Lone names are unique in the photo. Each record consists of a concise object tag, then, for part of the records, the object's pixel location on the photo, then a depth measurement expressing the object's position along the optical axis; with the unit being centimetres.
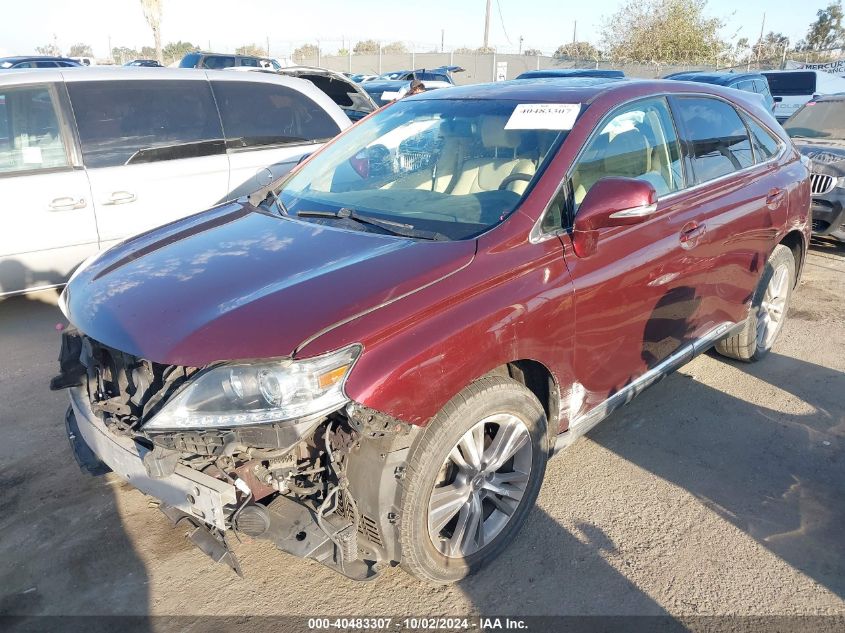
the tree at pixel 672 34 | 3466
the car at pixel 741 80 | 1196
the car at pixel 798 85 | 1602
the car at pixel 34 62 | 1661
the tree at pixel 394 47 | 4502
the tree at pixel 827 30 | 5128
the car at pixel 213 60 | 1680
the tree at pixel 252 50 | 4956
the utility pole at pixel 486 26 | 3712
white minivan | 502
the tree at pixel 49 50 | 5525
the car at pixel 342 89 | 1055
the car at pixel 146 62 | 2345
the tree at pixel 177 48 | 5762
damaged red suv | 212
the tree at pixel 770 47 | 4588
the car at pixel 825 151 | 678
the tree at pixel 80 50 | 6328
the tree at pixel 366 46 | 5853
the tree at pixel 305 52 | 4478
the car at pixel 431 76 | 2016
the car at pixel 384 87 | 1661
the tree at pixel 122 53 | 5647
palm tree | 2950
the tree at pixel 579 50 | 4053
